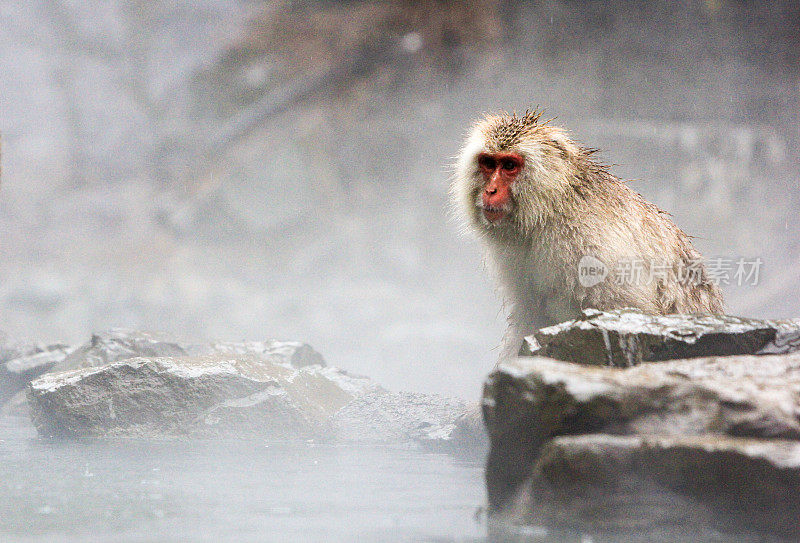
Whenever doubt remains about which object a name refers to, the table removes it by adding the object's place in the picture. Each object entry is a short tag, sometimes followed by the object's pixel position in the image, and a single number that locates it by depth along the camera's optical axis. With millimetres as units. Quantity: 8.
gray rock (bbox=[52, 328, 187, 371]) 10219
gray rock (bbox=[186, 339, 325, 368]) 11281
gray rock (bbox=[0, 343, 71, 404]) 11758
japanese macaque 6148
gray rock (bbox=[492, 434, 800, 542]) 3521
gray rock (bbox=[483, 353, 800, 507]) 3787
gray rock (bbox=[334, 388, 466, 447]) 8859
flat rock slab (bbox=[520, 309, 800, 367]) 5117
